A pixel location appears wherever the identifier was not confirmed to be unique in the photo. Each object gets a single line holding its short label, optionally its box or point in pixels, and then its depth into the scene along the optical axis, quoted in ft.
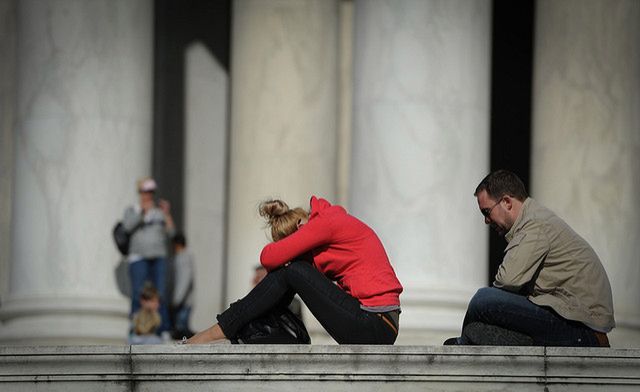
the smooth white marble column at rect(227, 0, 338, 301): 160.56
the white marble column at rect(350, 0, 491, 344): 139.54
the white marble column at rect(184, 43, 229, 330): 176.55
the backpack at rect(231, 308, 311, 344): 91.86
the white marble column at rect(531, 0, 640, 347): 141.49
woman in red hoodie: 91.45
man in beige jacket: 87.04
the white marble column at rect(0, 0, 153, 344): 145.89
